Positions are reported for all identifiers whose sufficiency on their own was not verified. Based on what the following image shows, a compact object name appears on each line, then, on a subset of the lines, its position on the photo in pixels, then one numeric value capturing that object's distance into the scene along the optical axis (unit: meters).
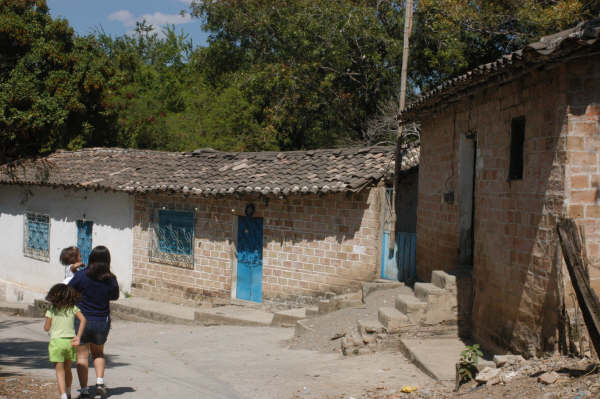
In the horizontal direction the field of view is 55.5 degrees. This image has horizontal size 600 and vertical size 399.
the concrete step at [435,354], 6.38
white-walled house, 14.88
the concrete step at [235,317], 11.38
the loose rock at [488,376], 5.34
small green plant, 5.55
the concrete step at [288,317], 10.86
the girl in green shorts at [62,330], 5.50
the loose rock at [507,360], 5.71
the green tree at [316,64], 18.19
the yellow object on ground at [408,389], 5.85
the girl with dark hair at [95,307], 5.82
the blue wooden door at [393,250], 10.89
